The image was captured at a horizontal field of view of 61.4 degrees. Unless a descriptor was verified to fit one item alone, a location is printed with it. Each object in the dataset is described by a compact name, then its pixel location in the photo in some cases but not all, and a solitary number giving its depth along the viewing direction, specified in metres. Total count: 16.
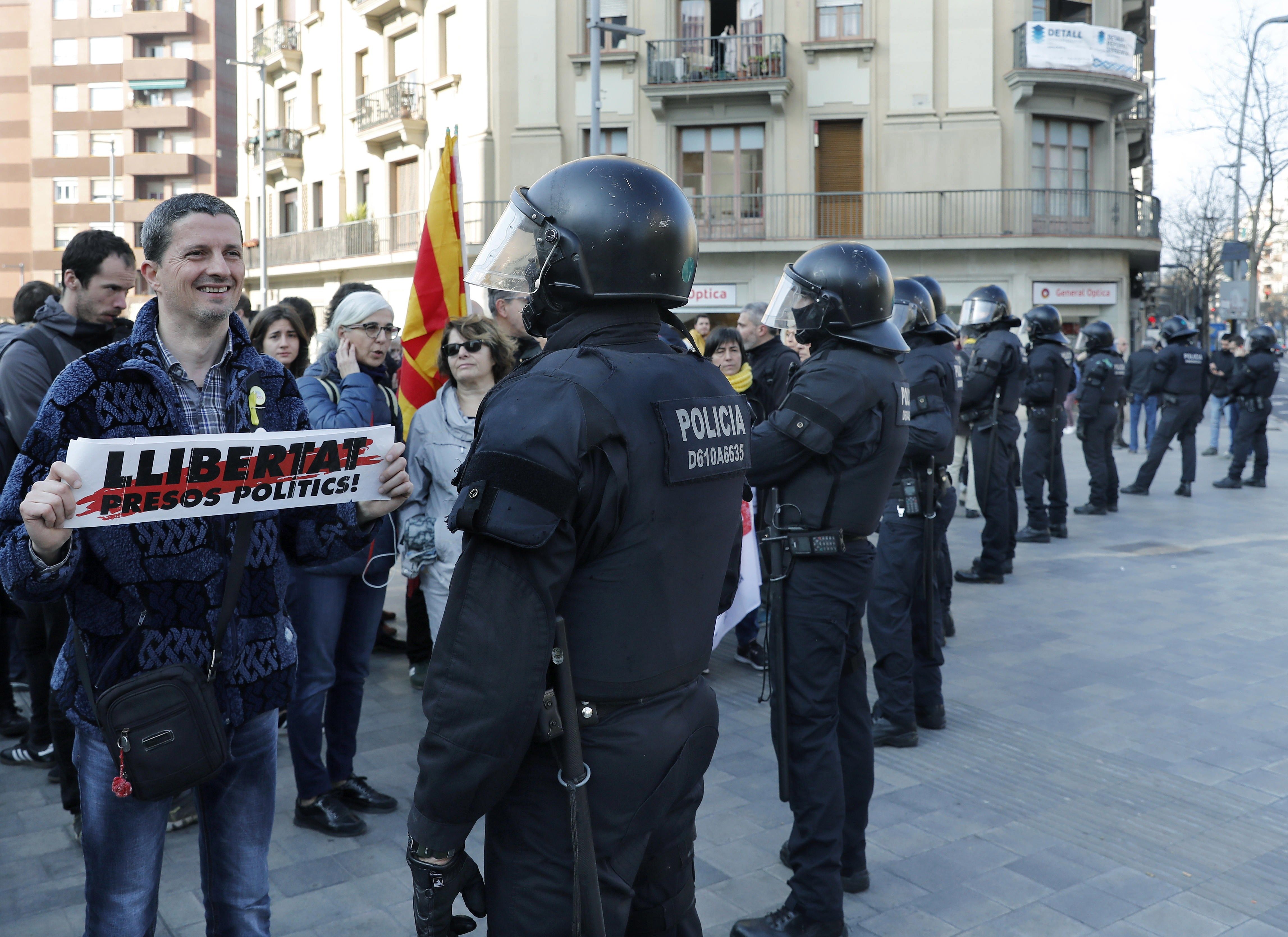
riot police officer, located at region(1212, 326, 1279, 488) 14.25
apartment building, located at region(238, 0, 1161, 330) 23.94
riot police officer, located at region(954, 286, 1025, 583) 8.71
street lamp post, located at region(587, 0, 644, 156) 20.03
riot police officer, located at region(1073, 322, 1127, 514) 11.98
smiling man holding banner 2.23
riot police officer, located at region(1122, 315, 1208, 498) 13.44
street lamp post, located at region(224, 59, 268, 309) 31.42
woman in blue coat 4.12
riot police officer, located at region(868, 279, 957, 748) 5.05
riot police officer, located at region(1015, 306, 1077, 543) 10.28
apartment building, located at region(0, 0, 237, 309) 55.44
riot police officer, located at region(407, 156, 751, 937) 1.89
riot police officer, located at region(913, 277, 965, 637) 5.48
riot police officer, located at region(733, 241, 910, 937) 3.39
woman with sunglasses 4.54
